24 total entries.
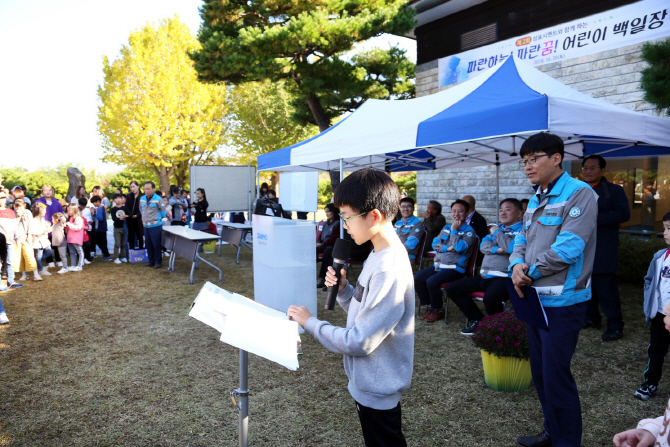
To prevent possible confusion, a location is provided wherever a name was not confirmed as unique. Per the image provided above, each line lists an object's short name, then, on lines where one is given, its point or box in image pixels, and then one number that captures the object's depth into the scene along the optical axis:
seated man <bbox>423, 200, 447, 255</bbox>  7.24
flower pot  3.32
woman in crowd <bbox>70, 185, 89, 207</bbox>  10.51
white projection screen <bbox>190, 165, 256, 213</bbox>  15.12
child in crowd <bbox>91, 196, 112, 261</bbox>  9.98
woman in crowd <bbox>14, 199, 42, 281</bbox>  7.52
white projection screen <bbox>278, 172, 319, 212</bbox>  13.60
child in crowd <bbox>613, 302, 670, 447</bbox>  1.11
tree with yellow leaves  23.12
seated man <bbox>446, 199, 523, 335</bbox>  4.68
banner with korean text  7.43
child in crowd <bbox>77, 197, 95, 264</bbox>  9.75
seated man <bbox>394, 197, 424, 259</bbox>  6.24
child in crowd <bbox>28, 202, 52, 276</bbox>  7.96
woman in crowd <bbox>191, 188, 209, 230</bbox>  11.55
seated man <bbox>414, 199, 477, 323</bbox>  5.20
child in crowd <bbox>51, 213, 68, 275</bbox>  8.73
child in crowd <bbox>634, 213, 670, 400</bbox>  3.08
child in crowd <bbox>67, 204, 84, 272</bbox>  8.78
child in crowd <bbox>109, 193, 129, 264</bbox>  9.98
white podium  4.73
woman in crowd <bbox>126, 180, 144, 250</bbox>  9.91
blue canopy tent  3.66
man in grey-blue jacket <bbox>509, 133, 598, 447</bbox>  2.18
